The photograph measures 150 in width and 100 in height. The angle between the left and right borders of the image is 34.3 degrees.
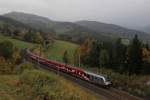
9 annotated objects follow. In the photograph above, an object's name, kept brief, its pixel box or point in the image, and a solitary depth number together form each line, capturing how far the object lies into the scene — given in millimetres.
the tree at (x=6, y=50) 71125
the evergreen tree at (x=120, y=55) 70875
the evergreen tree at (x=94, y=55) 82375
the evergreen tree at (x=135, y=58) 67188
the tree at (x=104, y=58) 75312
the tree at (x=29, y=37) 153125
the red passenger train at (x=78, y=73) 45666
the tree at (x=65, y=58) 94194
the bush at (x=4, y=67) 52281
